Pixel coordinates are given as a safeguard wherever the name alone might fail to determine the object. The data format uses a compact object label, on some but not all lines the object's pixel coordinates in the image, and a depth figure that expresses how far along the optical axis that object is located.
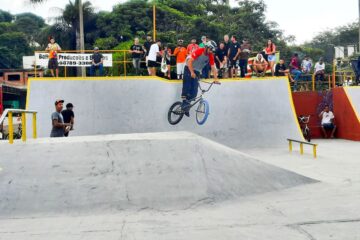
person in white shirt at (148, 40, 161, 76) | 16.80
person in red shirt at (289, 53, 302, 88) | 21.03
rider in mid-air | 15.18
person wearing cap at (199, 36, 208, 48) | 15.34
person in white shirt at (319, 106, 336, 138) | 21.56
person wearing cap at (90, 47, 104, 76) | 16.94
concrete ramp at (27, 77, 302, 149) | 16.22
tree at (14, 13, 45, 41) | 82.60
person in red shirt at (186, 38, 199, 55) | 15.73
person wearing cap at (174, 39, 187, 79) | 17.10
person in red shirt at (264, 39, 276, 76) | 18.48
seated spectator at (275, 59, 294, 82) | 19.66
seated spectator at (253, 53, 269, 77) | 18.80
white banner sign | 16.70
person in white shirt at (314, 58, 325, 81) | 21.43
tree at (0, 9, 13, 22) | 95.38
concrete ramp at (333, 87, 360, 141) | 20.33
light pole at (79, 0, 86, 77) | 21.98
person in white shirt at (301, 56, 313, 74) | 22.14
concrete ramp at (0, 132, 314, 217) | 7.67
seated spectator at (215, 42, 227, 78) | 17.64
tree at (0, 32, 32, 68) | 66.81
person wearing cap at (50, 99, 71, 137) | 10.41
